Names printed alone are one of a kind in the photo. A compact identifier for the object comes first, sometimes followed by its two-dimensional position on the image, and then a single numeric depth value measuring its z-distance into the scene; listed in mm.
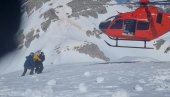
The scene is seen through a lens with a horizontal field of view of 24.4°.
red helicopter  21434
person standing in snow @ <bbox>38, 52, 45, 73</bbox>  24016
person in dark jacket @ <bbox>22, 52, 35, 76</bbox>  24080
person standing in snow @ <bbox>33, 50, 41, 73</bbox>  23880
